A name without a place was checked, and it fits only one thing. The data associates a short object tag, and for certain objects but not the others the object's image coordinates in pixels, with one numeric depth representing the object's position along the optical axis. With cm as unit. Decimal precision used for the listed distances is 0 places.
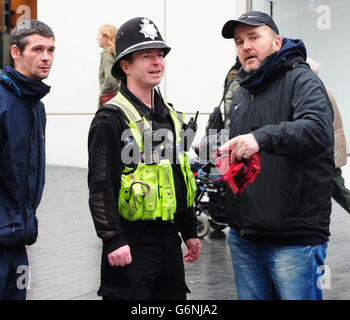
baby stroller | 1487
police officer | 634
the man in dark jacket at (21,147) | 663
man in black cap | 616
